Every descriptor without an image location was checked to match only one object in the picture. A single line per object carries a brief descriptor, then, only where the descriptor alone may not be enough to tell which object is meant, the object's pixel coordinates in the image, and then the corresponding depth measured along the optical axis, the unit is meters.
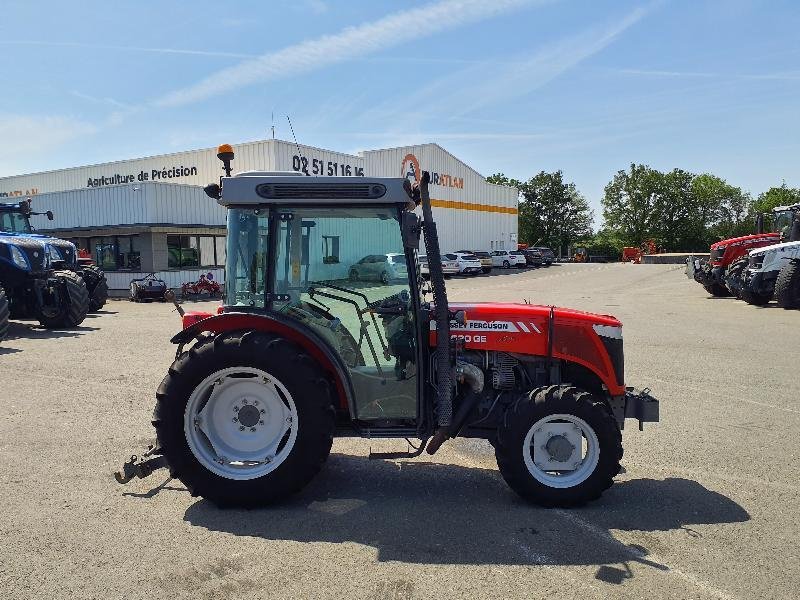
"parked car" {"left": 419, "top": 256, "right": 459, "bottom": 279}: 38.14
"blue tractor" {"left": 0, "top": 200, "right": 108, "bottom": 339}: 14.18
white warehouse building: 26.73
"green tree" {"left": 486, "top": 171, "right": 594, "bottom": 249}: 77.81
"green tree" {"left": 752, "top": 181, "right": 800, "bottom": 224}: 81.12
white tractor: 16.41
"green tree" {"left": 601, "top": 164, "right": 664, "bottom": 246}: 73.19
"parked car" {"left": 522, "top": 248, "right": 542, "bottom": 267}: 48.53
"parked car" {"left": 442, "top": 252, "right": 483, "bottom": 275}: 38.53
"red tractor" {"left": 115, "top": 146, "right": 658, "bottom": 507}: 4.19
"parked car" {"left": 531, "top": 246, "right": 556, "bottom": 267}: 49.19
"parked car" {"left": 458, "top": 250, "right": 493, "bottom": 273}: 41.22
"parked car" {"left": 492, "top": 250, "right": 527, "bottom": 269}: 46.09
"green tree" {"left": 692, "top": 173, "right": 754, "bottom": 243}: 74.88
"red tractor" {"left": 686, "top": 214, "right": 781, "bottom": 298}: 19.22
